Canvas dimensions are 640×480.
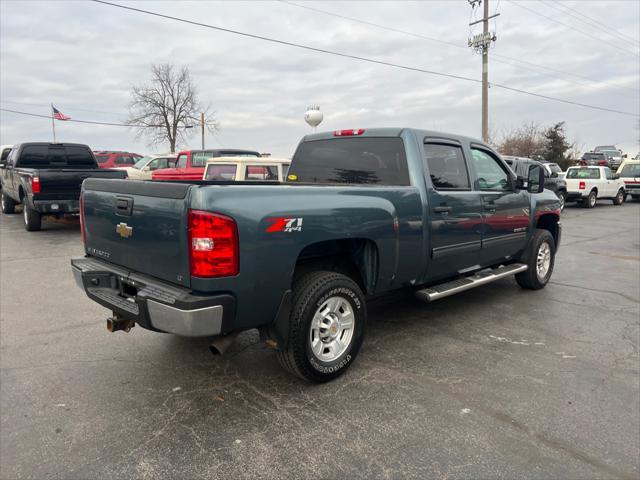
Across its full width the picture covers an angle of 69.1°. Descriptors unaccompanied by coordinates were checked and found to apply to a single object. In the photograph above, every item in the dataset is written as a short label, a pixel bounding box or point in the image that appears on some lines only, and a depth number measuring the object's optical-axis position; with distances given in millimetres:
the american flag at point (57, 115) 25750
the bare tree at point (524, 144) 45125
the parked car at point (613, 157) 35875
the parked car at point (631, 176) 22047
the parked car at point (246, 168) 10242
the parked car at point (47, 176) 10211
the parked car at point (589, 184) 19141
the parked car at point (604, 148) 44106
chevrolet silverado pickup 2816
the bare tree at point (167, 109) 47000
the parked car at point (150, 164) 17656
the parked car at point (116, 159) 25422
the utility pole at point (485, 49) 24391
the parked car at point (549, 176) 12703
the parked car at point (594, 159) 31359
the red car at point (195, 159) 14008
